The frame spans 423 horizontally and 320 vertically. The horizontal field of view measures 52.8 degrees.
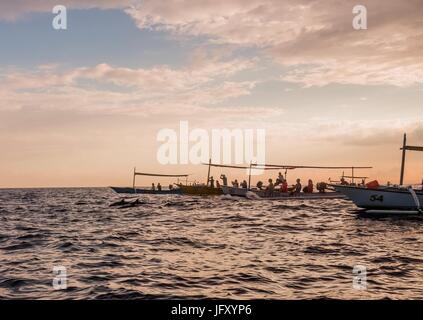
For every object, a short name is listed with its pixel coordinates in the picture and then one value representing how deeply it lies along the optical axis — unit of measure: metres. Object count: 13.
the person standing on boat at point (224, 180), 66.12
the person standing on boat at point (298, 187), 58.69
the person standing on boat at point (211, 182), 72.81
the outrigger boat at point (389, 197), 32.66
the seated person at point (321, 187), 60.09
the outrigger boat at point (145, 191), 92.78
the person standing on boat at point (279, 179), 63.44
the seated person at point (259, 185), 63.95
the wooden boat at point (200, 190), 71.44
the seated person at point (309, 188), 60.60
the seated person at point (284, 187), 58.61
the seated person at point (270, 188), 58.65
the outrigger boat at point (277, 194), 58.03
